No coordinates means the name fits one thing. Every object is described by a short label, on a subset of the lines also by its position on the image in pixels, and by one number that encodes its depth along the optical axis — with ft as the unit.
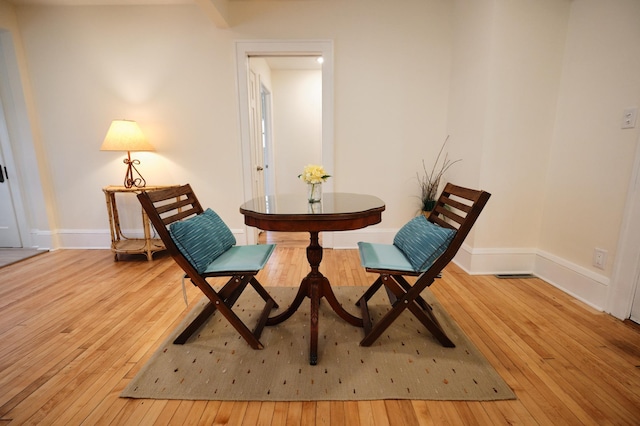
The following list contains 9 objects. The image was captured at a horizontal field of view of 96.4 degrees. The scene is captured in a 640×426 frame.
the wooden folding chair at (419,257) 4.65
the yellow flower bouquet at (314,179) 5.68
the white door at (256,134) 10.55
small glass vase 5.82
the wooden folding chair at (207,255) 4.81
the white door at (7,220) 10.50
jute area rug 4.26
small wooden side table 9.37
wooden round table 4.66
